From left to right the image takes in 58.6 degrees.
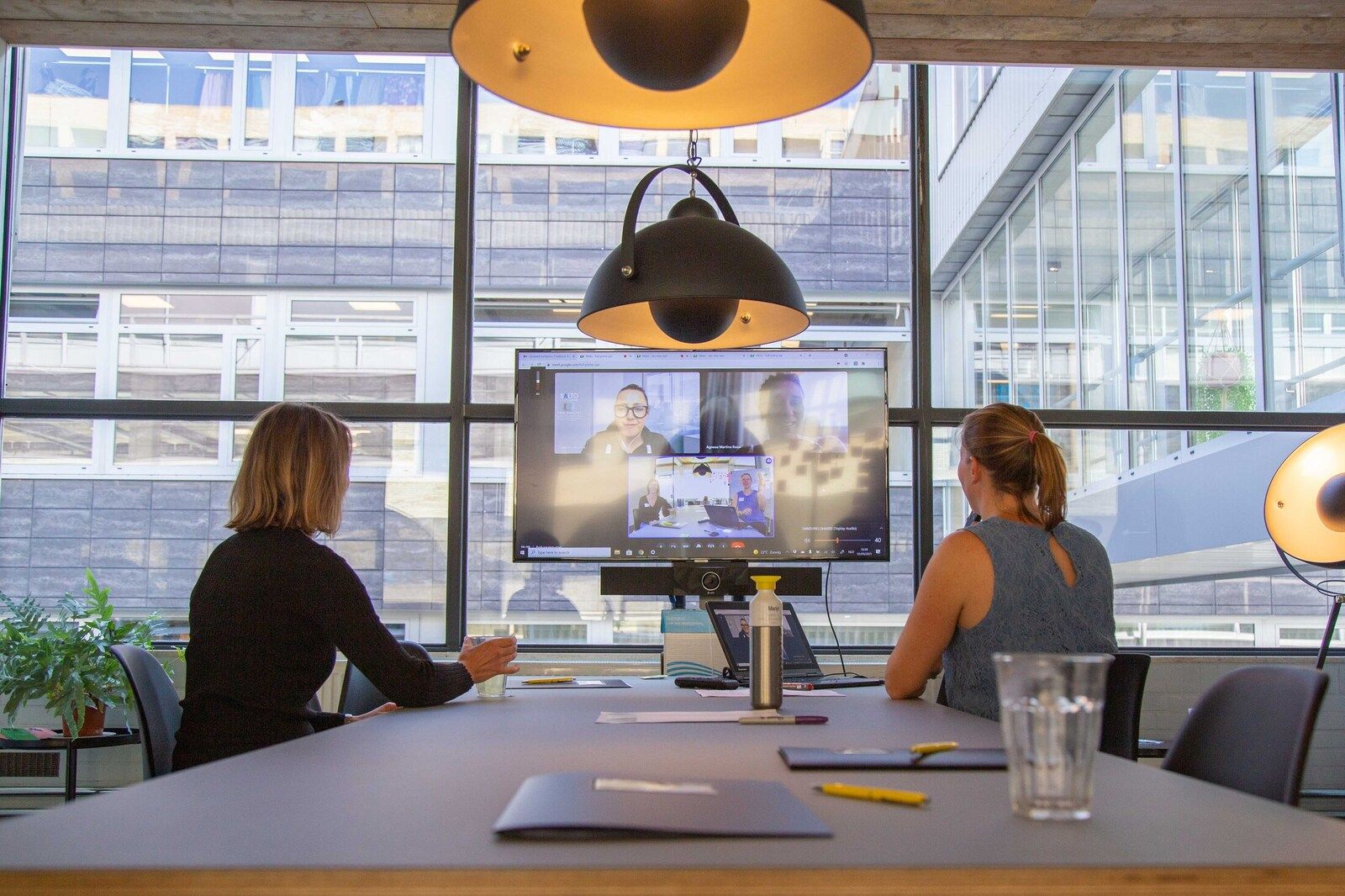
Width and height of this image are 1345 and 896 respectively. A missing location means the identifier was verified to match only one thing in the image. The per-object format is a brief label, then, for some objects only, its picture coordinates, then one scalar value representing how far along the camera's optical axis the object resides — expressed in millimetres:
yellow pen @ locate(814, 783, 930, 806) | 1142
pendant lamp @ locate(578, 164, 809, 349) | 2719
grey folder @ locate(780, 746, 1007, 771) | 1375
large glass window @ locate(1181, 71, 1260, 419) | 4633
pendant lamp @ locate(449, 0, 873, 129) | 1525
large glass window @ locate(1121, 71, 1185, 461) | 4625
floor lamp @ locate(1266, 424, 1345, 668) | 3904
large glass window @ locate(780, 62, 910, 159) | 4801
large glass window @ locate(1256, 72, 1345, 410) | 4645
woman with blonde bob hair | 2230
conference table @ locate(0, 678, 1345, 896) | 852
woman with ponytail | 2326
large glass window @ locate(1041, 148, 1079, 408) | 4656
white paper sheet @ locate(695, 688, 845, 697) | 2666
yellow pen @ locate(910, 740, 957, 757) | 1468
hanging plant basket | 4637
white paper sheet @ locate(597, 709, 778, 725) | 2008
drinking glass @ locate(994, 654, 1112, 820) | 1016
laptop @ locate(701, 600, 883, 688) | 3029
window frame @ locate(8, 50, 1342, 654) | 4523
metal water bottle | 2135
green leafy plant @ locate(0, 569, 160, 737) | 3857
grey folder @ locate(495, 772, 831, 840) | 953
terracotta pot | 3915
